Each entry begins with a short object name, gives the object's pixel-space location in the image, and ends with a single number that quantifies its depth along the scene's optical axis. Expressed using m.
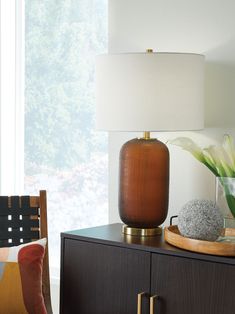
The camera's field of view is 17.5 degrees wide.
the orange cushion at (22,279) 2.71
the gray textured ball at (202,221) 2.56
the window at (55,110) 3.71
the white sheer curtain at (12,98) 4.01
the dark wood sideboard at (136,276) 2.48
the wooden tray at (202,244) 2.46
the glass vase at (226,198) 2.69
